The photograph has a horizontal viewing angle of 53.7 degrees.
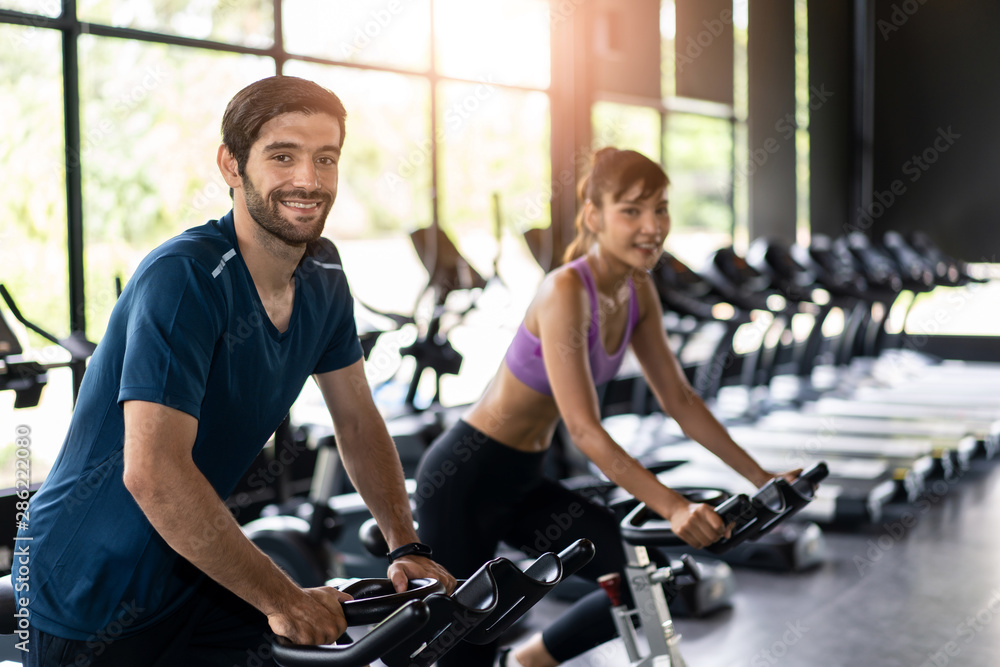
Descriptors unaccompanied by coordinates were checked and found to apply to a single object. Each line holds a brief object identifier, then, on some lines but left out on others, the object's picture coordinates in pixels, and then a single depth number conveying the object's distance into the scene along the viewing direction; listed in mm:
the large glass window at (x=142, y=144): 3893
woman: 2154
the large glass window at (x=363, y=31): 4695
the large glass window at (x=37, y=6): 3513
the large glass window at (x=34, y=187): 3676
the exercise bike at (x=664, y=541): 1888
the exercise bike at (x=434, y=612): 1118
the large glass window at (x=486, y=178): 5613
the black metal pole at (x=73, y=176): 3758
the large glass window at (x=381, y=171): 5230
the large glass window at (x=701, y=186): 7781
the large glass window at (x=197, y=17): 3938
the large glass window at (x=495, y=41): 5543
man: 1224
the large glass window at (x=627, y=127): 6797
